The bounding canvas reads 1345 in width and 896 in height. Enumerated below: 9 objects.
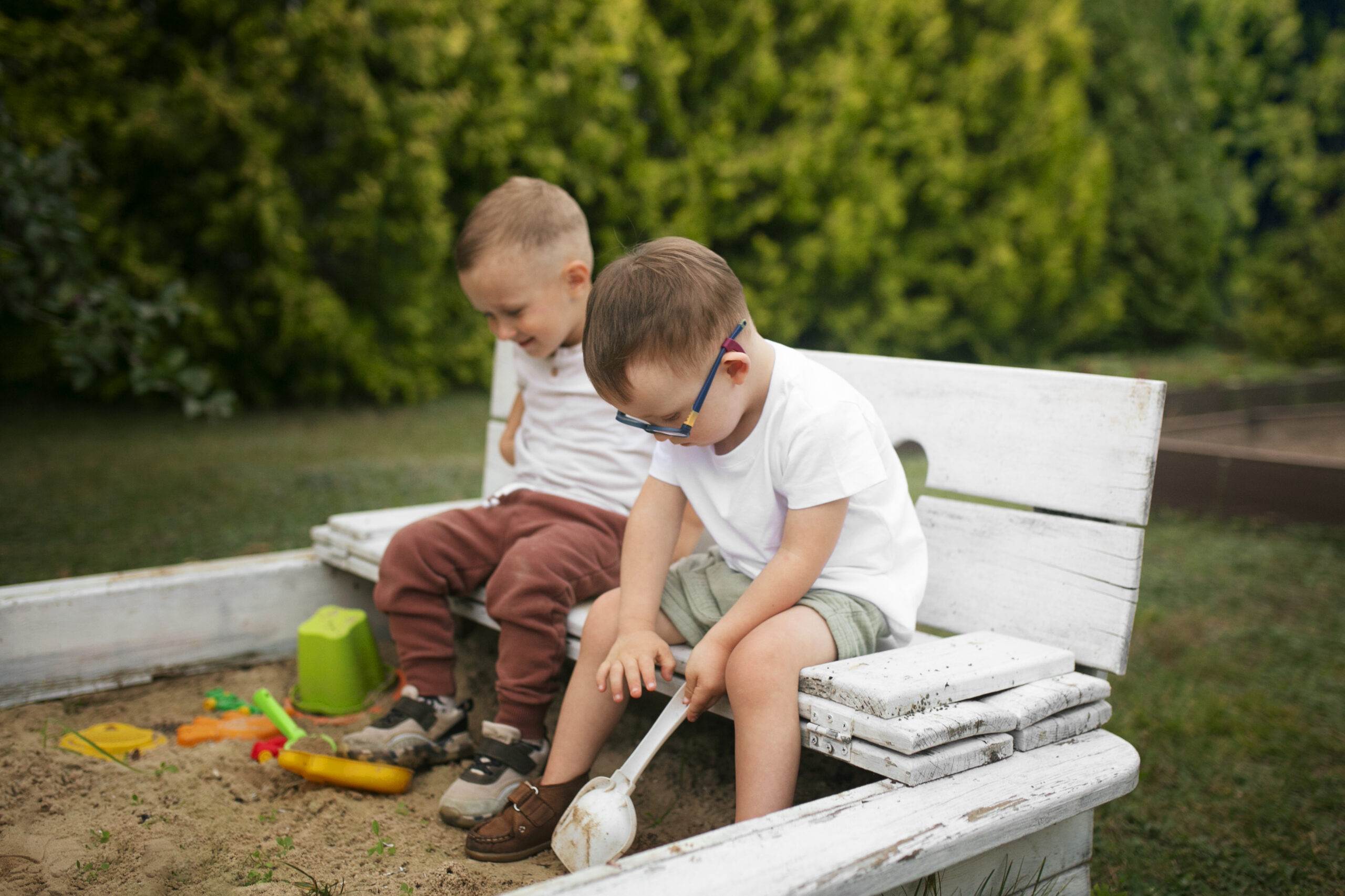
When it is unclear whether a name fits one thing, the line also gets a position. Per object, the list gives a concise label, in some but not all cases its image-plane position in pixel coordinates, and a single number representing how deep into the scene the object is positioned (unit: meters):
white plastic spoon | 1.38
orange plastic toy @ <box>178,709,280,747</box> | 1.91
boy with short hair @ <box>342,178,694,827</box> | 1.76
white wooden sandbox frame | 1.08
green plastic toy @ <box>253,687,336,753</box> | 1.91
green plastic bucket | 2.04
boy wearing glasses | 1.38
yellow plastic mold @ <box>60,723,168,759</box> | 1.82
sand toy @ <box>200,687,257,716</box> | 2.07
